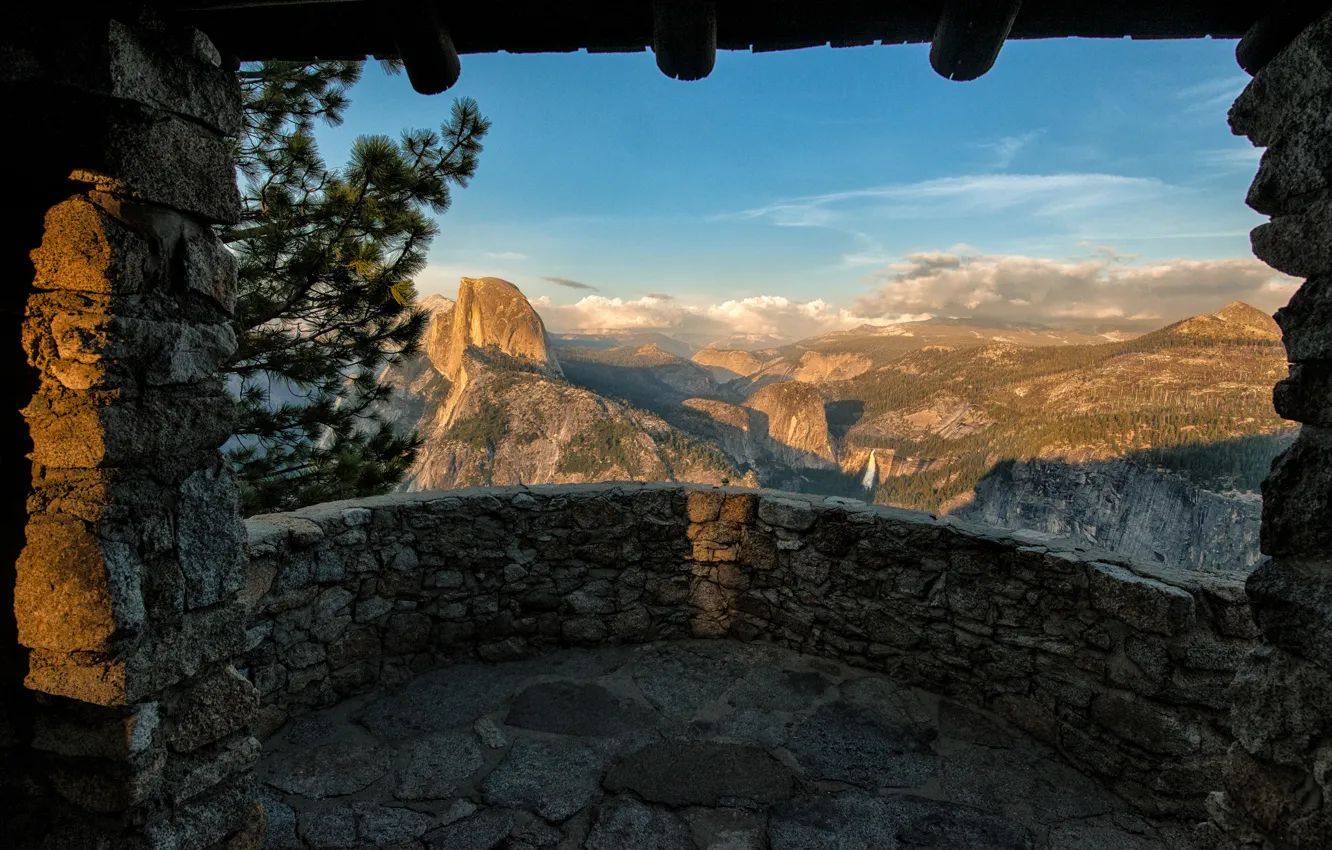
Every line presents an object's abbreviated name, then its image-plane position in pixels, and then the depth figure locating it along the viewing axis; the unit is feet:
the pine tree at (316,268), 20.29
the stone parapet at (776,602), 9.46
